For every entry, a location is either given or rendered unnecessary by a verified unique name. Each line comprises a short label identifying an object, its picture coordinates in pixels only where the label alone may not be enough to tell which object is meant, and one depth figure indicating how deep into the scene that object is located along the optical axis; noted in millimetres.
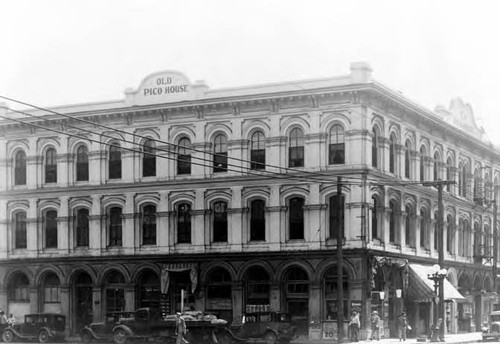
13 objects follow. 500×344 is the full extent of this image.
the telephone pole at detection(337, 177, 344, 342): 40781
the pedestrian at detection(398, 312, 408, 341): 45172
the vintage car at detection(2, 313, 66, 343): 46094
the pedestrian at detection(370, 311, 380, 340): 45812
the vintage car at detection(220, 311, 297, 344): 41875
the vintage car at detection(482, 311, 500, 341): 47750
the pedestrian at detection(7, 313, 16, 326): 46969
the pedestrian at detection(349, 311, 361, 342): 44031
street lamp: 43925
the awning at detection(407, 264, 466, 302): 49750
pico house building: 46719
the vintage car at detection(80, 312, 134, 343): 43894
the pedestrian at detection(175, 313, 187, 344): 38594
